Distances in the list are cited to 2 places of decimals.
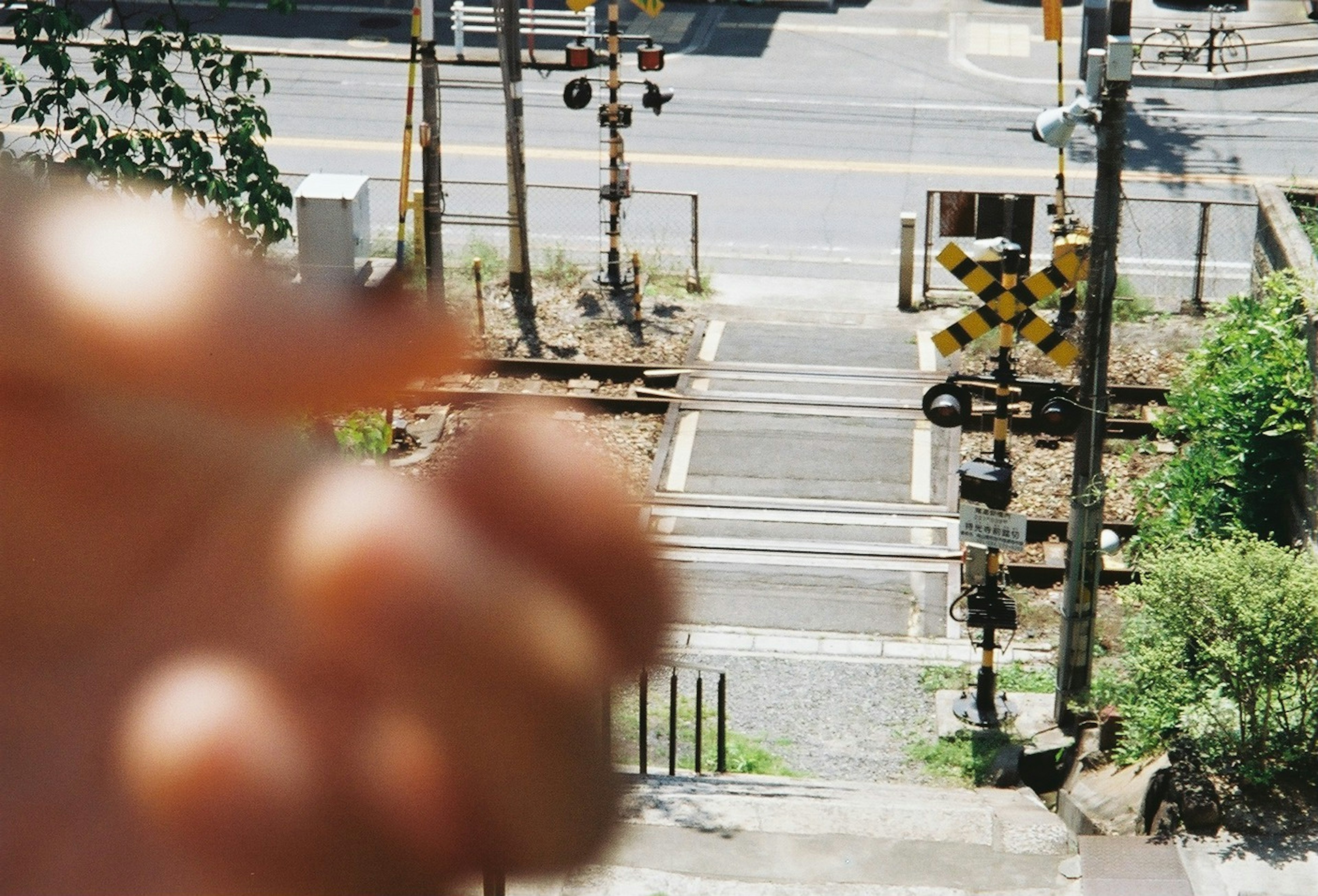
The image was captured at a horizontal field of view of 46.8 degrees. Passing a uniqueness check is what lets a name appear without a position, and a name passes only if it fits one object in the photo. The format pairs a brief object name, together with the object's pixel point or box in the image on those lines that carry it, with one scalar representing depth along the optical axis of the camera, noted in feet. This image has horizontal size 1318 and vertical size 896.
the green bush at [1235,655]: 25.05
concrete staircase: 21.53
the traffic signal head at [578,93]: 55.06
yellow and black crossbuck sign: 31.17
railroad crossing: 39.47
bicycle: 86.69
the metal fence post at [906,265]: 56.59
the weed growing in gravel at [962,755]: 31.73
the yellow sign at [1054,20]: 47.50
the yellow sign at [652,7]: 58.29
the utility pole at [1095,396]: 29.04
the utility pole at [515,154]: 54.03
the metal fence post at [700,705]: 26.52
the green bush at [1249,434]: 35.70
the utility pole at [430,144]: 48.65
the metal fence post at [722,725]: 28.07
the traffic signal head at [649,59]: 56.13
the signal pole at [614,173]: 55.77
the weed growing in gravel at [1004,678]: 35.24
